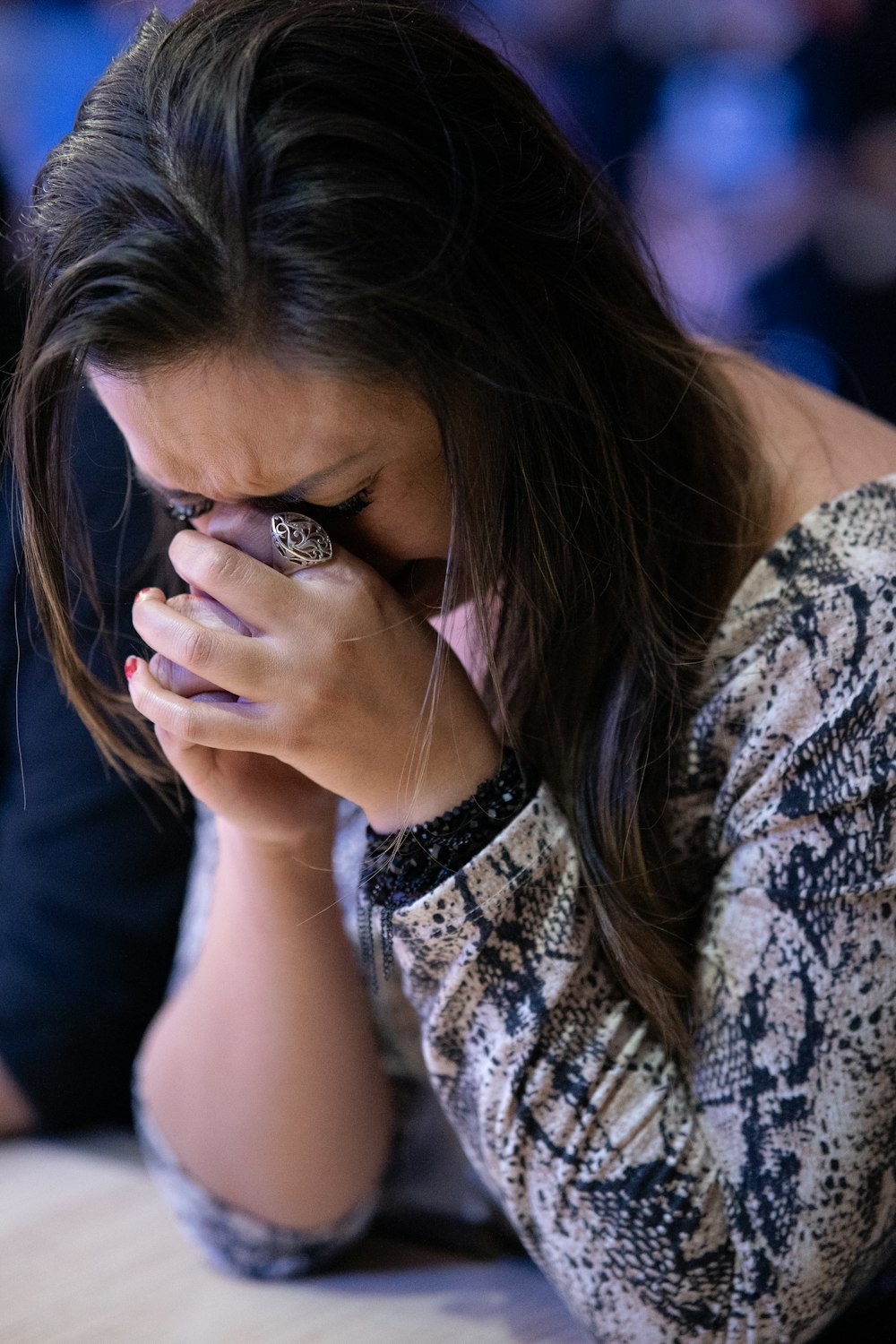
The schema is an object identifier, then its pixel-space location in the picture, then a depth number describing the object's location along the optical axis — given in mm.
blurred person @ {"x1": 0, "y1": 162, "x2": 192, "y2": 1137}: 2679
